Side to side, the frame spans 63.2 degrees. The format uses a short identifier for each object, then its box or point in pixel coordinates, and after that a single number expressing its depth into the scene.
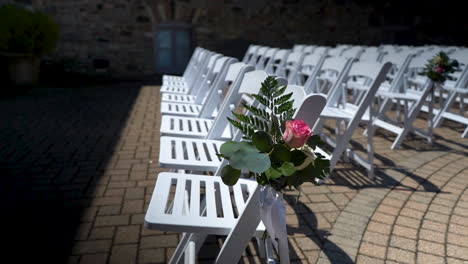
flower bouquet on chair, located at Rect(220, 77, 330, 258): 1.07
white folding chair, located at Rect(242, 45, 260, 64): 6.59
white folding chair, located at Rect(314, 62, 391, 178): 2.66
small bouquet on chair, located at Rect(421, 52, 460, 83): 3.74
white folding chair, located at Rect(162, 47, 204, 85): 5.06
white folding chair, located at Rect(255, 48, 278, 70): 5.63
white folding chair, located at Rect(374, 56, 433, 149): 3.72
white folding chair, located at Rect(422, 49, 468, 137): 4.10
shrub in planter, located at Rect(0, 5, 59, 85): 7.34
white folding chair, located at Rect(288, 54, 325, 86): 3.69
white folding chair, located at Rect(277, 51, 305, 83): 4.36
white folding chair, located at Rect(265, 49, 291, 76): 5.19
